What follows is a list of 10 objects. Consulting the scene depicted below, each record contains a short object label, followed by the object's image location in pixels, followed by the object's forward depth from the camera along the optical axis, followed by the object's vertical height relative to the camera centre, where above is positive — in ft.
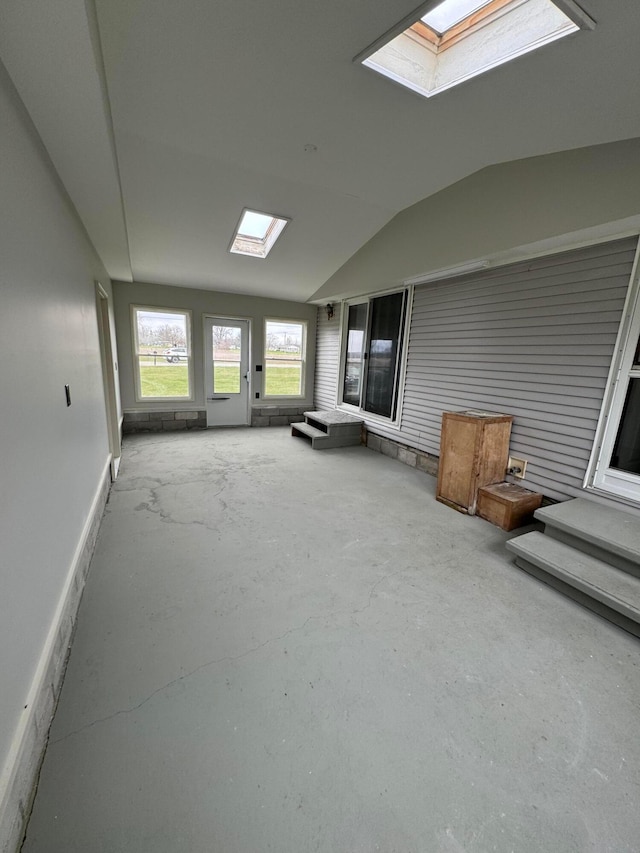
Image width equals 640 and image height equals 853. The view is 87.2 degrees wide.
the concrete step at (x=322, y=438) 17.38 -4.38
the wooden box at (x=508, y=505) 9.62 -4.07
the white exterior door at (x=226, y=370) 19.70 -1.28
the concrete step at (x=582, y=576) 6.26 -4.17
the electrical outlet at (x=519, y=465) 10.49 -3.15
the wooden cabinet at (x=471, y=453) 10.27 -2.84
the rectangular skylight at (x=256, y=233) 12.95 +4.84
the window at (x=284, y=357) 21.22 -0.37
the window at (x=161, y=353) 18.04 -0.41
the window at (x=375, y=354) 16.05 +0.11
